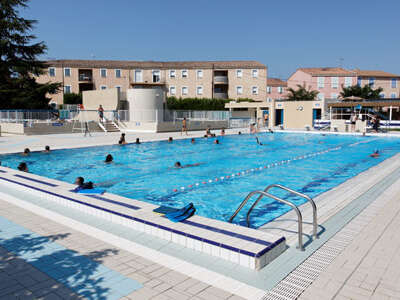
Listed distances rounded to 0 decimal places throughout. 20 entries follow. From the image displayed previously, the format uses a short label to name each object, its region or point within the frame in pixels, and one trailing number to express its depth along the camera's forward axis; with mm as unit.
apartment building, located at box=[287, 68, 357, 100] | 53219
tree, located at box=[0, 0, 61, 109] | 31047
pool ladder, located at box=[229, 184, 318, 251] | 4203
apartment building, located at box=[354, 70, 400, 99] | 53781
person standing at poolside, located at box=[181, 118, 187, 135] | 26584
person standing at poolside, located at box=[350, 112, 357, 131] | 27628
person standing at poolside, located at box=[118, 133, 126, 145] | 17656
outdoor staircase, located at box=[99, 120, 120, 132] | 26625
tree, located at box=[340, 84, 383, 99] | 45900
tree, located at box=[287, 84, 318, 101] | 46888
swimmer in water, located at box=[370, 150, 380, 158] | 15194
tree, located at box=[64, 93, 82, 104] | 45656
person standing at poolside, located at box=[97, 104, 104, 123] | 26797
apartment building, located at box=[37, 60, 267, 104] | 49344
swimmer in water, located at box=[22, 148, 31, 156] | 13877
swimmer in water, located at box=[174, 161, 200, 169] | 12383
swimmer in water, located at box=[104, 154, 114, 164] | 12961
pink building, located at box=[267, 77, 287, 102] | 59531
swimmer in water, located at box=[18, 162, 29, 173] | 10266
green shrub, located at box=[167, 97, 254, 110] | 45906
